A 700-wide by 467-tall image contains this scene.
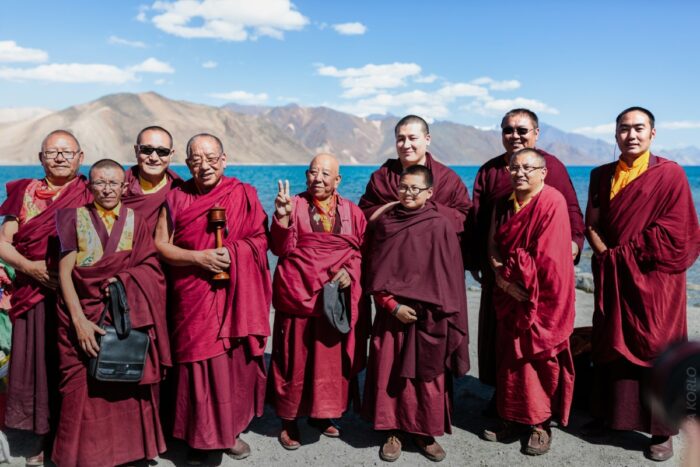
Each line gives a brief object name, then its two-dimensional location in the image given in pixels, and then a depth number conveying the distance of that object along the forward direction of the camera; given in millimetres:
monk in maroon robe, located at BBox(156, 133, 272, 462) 3729
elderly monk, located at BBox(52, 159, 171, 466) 3492
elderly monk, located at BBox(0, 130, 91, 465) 3764
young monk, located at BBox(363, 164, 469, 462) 3820
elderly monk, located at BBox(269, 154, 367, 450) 3994
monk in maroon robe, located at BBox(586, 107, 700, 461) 3844
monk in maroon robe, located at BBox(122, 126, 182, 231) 3895
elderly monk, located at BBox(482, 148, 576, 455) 3748
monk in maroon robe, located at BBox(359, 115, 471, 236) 4168
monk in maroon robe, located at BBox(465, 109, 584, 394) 4281
